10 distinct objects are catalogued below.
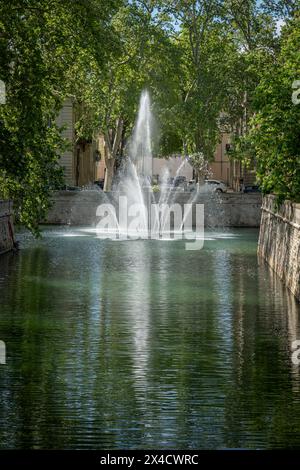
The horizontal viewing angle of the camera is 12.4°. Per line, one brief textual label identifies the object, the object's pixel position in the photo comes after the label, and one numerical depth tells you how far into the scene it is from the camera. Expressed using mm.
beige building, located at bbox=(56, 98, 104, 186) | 93375
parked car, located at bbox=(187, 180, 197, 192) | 80906
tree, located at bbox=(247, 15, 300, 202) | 36188
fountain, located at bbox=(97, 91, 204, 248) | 71875
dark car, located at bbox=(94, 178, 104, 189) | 107938
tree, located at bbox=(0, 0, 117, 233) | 35500
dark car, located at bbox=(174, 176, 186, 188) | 111588
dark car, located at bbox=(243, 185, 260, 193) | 91938
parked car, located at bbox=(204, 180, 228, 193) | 101712
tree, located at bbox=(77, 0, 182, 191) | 76438
